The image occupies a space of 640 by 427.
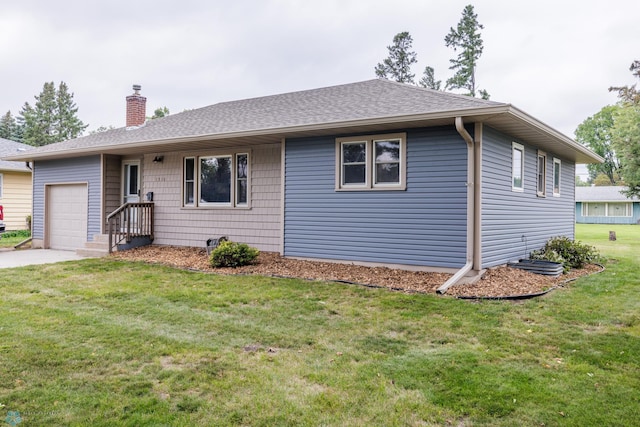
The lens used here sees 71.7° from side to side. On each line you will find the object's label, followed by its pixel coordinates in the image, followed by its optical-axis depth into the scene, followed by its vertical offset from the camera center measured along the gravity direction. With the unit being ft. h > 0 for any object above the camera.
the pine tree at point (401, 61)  101.76 +35.13
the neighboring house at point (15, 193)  55.72 +2.15
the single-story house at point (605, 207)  115.96 +2.09
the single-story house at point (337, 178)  24.64 +2.48
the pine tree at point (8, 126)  149.22 +29.60
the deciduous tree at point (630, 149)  69.10 +10.41
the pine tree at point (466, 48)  97.04 +36.42
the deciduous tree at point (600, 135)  161.38 +30.27
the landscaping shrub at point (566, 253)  30.30 -2.79
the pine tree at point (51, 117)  144.25 +31.13
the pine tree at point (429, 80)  101.96 +30.90
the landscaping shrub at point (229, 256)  27.94 -2.80
